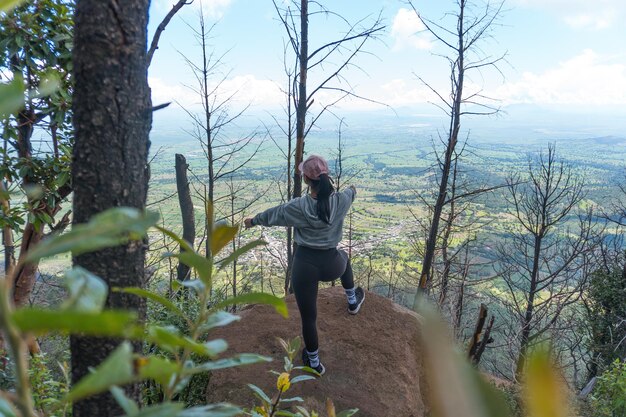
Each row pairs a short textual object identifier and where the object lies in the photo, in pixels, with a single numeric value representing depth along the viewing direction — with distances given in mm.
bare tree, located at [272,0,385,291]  5828
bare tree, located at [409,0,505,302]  6839
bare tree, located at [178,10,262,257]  9568
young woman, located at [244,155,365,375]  3338
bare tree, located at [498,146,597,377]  11172
